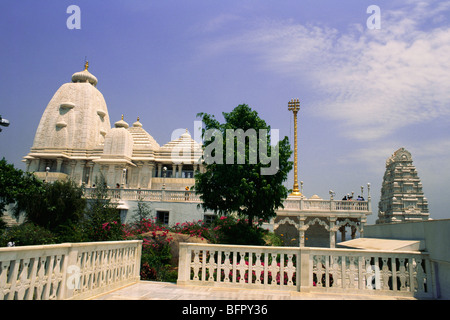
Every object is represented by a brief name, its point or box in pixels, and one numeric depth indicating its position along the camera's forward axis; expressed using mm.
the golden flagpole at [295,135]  27631
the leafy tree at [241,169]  13078
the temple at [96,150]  32219
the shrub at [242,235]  13523
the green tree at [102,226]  13383
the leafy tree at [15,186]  19445
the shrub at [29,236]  15516
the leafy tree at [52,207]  19656
